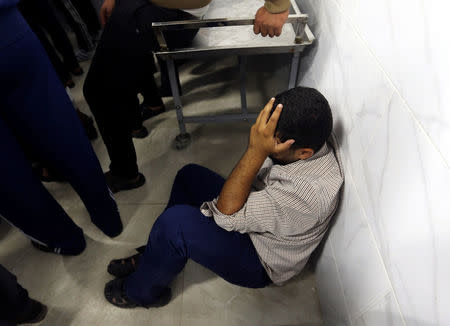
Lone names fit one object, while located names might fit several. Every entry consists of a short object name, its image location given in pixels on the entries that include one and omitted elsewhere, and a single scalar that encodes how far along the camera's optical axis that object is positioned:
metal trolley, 1.01
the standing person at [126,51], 1.01
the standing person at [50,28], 1.78
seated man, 0.69
